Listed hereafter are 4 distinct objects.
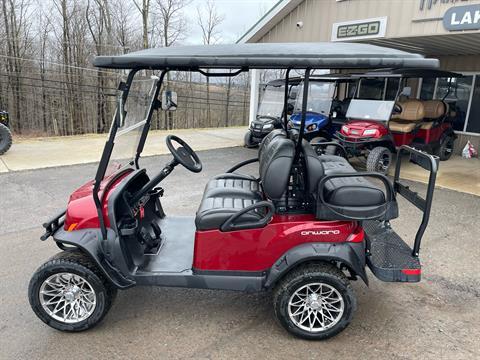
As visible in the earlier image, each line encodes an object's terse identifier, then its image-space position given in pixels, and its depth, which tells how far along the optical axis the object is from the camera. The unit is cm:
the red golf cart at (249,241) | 239
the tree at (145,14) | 1506
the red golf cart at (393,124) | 700
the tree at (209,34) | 1995
